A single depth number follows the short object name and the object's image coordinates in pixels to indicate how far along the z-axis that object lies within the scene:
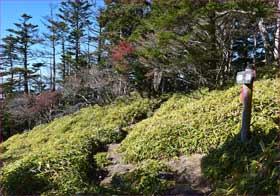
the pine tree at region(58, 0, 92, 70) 14.16
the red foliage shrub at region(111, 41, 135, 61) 10.60
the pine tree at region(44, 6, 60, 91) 15.30
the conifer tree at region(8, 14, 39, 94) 15.37
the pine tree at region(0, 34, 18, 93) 15.15
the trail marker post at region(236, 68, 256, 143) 3.45
